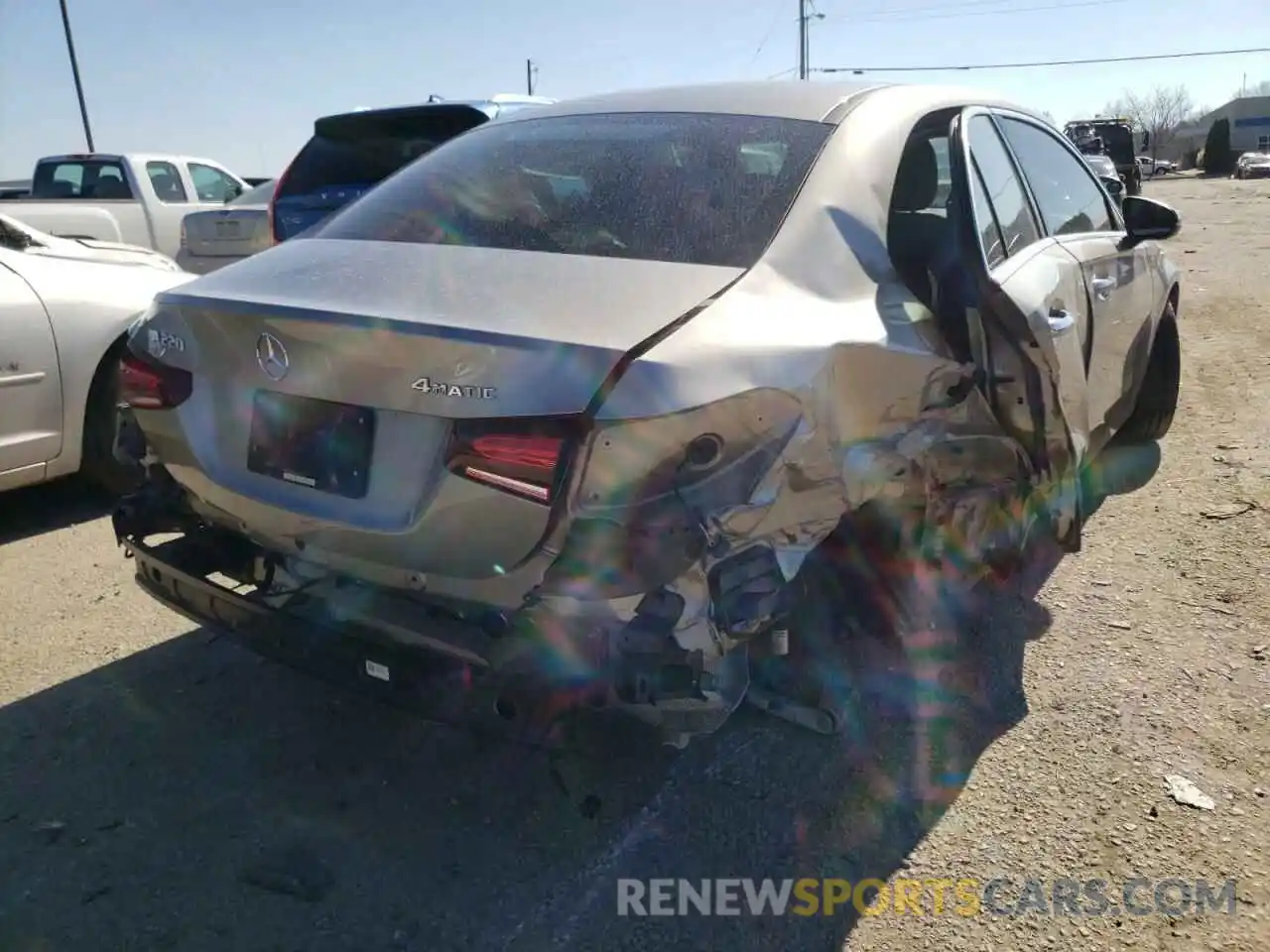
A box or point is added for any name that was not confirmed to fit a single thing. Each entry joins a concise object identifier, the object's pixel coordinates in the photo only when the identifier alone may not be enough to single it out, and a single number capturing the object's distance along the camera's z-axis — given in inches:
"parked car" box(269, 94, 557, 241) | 245.3
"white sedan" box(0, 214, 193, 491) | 164.2
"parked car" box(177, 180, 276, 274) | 297.0
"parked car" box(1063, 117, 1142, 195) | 897.5
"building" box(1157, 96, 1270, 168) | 2901.1
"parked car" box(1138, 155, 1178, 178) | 2106.3
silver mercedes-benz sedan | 76.6
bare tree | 3710.6
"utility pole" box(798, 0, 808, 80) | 1925.4
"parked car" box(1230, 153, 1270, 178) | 1916.8
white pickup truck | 449.4
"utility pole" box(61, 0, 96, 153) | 959.6
